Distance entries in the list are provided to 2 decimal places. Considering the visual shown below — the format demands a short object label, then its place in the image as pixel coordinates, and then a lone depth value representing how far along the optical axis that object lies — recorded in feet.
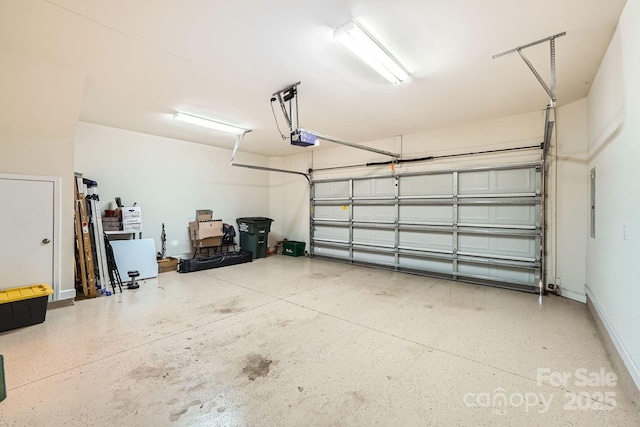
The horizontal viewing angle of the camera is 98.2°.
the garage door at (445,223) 14.33
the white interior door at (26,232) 10.66
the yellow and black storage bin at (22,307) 9.27
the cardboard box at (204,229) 19.82
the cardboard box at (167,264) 17.84
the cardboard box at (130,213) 16.21
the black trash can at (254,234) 22.50
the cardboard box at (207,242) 20.21
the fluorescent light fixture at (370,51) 7.45
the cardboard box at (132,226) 16.17
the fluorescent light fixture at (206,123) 14.65
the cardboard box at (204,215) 20.54
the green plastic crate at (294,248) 24.14
